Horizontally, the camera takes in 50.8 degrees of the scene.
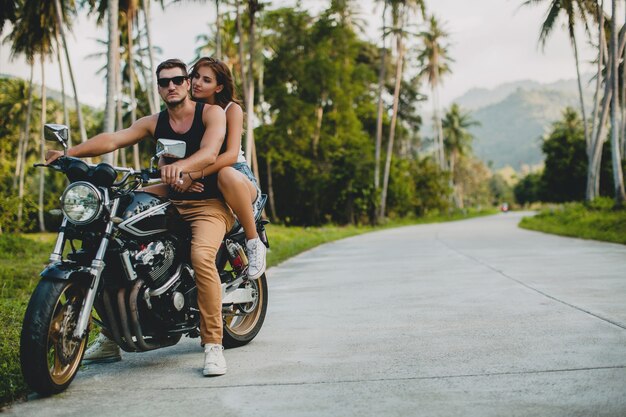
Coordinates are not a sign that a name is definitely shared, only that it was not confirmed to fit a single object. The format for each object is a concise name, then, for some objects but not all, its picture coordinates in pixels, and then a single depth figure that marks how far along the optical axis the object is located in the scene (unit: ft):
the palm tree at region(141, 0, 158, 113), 75.71
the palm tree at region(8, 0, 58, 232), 88.17
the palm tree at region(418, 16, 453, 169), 169.89
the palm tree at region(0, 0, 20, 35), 72.03
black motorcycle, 11.23
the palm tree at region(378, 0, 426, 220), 119.44
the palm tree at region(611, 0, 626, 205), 69.93
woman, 14.01
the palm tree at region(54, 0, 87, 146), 89.60
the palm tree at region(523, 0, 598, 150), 87.03
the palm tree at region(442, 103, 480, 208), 238.91
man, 13.20
